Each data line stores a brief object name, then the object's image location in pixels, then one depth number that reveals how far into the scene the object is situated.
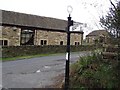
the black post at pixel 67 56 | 4.51
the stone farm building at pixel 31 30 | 18.42
